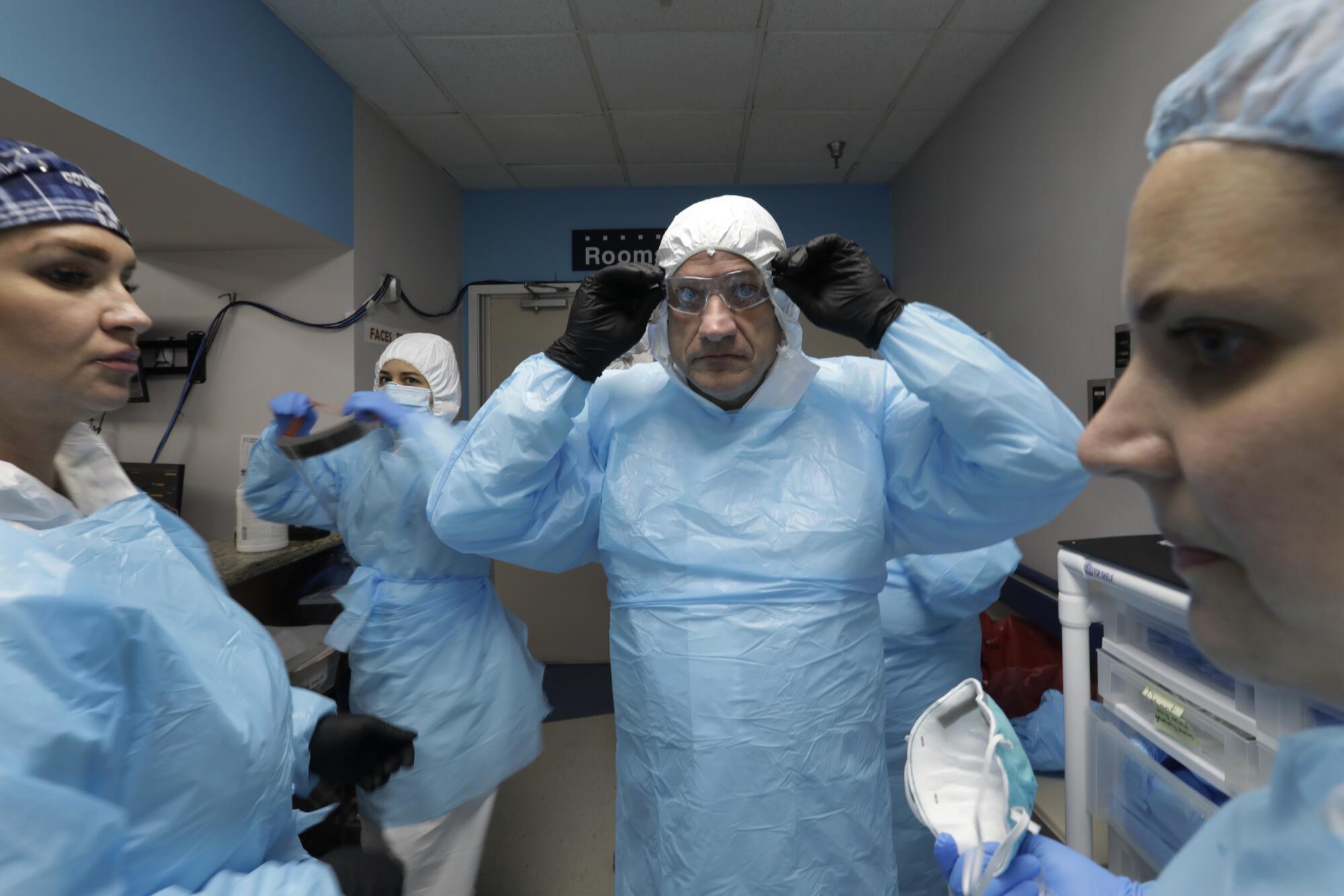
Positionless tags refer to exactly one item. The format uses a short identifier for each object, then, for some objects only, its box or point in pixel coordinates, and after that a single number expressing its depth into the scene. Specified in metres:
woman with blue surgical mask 1.46
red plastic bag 1.83
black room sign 3.57
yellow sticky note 0.88
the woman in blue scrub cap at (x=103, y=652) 0.50
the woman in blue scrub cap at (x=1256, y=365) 0.27
